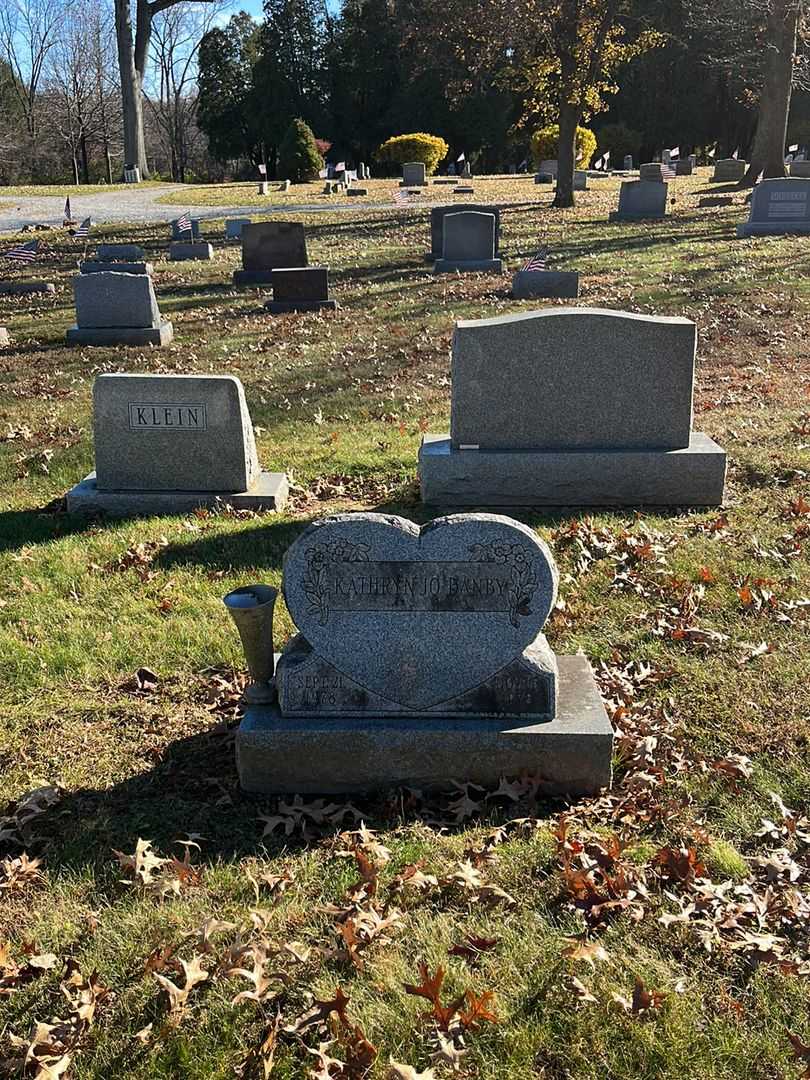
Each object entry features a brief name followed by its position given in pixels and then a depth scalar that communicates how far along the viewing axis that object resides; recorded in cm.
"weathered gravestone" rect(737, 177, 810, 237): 2175
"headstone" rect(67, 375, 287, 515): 750
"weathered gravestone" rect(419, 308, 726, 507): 742
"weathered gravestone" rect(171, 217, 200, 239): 2391
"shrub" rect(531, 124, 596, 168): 4338
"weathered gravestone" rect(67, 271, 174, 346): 1473
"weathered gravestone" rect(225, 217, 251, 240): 2556
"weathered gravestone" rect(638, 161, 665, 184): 3394
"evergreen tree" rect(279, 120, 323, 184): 4469
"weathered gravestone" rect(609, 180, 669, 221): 2531
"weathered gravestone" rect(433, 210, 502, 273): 1903
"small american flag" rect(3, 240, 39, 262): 2027
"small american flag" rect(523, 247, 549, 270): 1656
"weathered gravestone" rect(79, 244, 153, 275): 2145
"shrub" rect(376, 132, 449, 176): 4638
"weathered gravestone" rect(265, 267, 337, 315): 1652
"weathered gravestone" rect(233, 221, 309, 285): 1878
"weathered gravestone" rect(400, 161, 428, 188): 4159
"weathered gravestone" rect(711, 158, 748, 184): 3788
